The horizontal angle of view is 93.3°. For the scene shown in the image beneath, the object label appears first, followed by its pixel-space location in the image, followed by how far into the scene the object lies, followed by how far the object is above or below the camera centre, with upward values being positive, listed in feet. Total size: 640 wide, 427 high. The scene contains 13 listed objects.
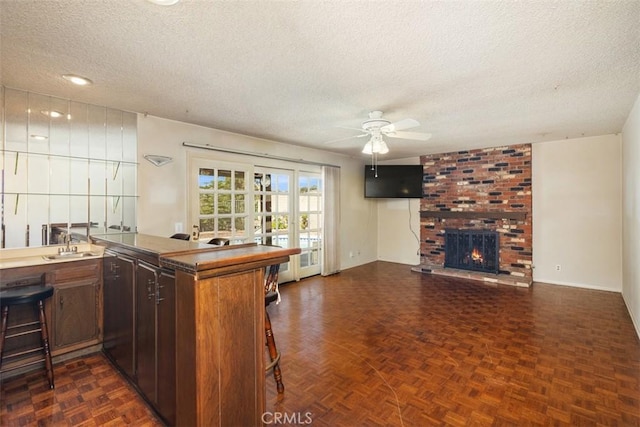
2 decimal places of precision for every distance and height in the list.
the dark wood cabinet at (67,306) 7.68 -2.55
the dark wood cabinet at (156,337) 5.34 -2.41
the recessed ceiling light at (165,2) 4.90 +3.45
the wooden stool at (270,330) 6.98 -2.72
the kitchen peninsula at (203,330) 4.62 -1.98
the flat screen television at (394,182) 20.47 +2.15
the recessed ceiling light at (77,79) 7.90 +3.57
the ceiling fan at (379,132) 10.22 +2.81
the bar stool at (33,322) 6.89 -2.41
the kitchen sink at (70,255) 8.45 -1.23
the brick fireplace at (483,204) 17.24 +0.55
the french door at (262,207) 13.16 +0.28
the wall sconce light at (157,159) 11.25 +2.03
